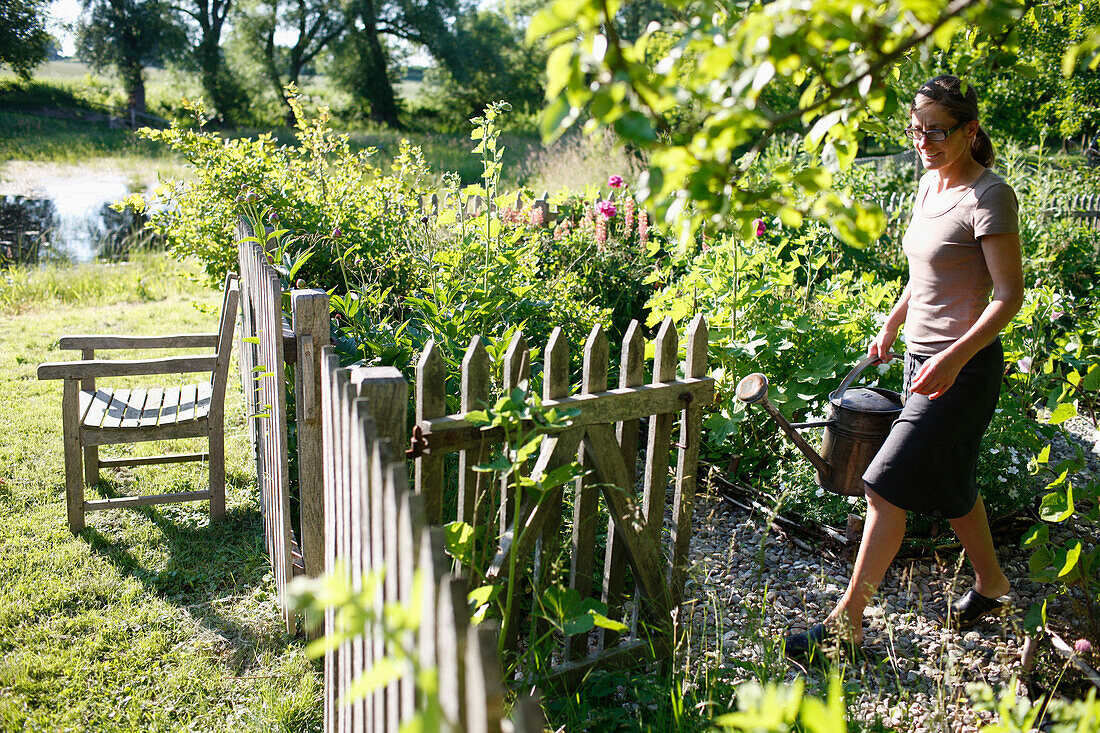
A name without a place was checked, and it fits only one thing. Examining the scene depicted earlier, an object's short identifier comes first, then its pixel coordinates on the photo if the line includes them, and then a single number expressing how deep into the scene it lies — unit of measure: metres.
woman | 2.29
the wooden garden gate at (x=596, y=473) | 2.00
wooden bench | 3.33
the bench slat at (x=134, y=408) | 3.38
